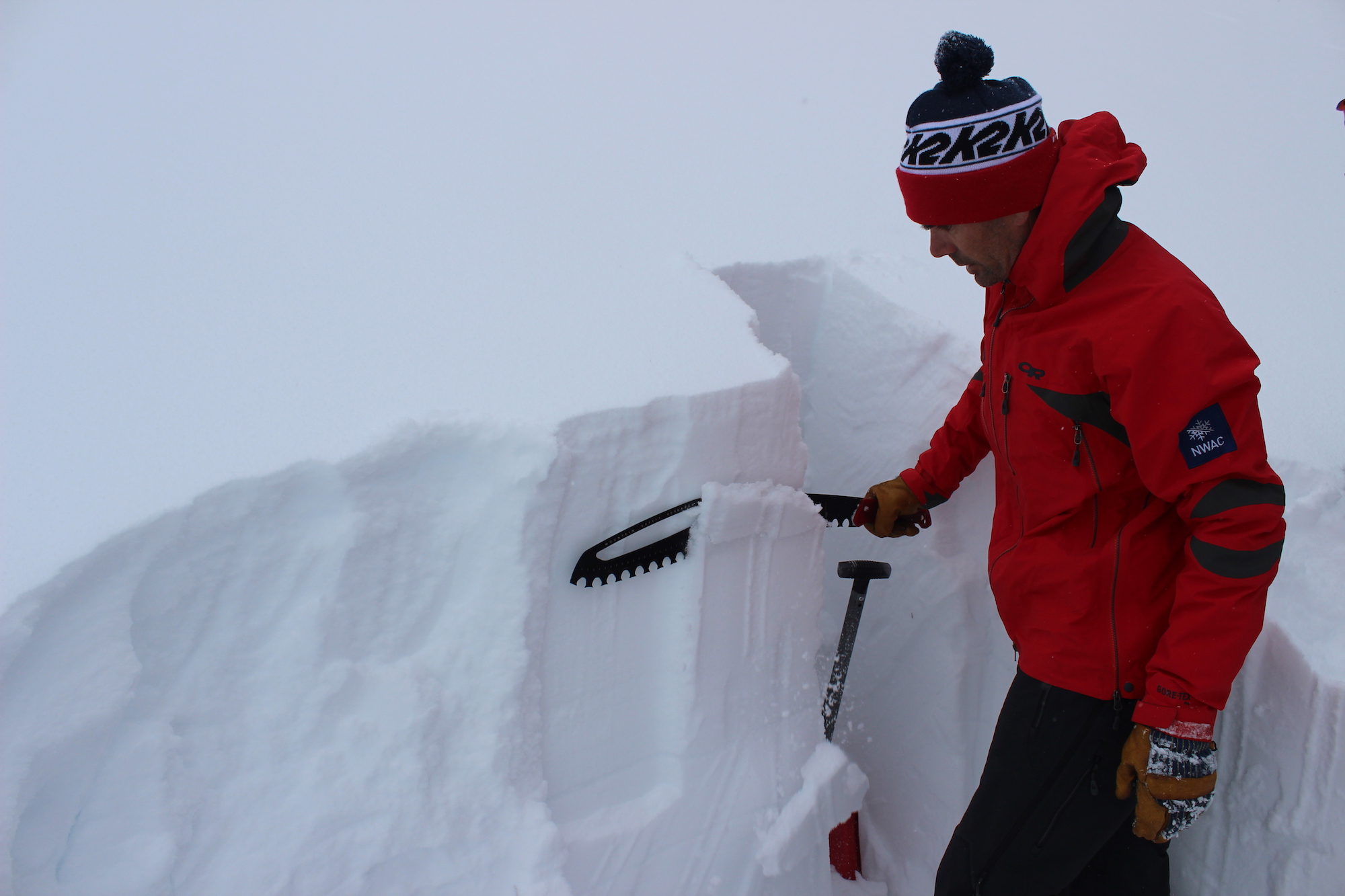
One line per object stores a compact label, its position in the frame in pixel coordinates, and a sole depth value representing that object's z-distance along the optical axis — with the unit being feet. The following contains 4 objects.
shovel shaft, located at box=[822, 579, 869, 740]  6.12
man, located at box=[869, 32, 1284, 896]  3.55
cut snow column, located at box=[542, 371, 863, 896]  4.92
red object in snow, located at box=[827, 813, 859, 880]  6.75
